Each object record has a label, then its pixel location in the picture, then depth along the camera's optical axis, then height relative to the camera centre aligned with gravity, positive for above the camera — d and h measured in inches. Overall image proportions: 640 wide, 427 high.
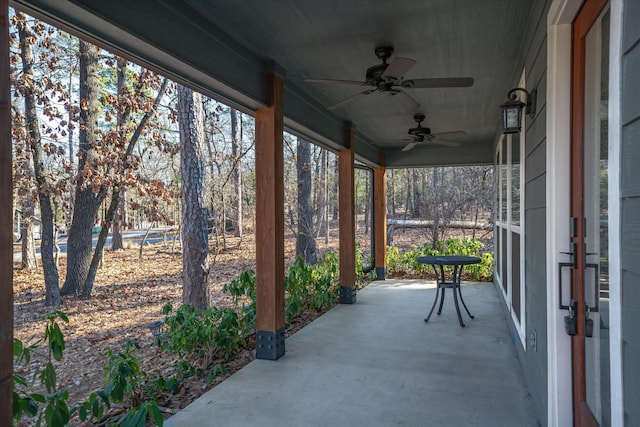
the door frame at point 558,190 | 73.4 +4.0
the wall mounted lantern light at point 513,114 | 106.9 +26.0
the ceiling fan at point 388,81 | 119.0 +39.6
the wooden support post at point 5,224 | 42.3 -1.0
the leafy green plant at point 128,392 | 79.0 -39.1
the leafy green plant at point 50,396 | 65.9 -31.1
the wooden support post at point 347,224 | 221.0 -6.2
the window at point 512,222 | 125.4 -3.9
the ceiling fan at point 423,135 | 200.4 +38.9
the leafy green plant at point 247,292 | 147.6 -29.2
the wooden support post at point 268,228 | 135.6 -5.1
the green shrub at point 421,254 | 323.9 -34.2
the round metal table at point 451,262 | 176.1 -21.9
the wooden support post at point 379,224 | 305.0 -8.6
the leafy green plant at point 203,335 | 129.6 -39.6
